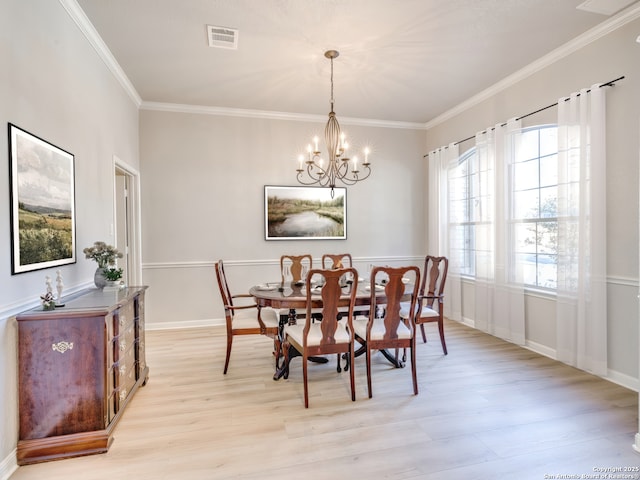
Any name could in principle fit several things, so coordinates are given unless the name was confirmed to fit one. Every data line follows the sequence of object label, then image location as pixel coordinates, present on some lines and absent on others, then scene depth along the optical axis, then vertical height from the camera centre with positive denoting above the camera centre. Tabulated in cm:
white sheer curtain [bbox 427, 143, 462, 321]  488 +23
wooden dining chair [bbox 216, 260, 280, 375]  311 -81
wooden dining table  286 -52
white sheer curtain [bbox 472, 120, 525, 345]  388 -7
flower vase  266 -32
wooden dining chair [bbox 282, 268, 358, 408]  254 -74
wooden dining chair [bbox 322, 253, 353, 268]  515 -40
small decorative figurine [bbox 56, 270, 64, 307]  205 -30
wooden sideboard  193 -83
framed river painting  497 +33
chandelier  326 +99
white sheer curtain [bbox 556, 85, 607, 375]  297 +1
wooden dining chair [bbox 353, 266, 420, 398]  265 -76
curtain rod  288 +128
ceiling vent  291 +174
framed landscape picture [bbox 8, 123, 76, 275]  190 +21
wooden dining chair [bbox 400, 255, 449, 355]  348 -77
